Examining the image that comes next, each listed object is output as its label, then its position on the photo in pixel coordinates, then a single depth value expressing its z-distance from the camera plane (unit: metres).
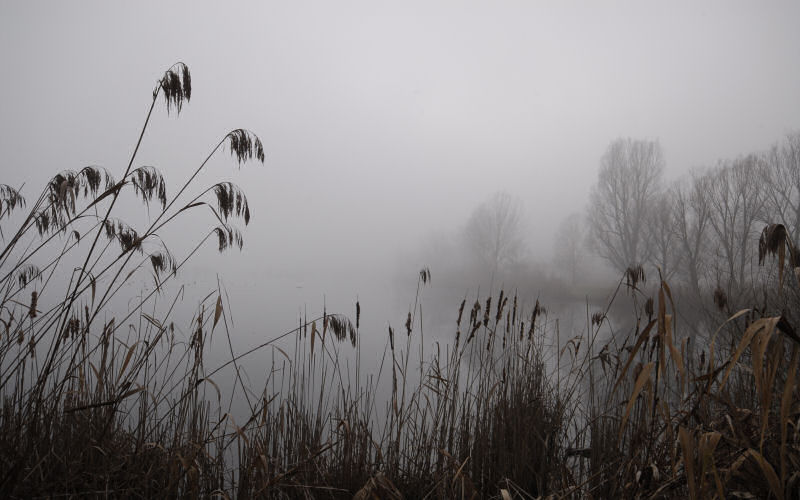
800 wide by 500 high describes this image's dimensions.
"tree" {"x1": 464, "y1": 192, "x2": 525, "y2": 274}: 30.83
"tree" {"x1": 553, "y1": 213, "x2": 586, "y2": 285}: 29.84
